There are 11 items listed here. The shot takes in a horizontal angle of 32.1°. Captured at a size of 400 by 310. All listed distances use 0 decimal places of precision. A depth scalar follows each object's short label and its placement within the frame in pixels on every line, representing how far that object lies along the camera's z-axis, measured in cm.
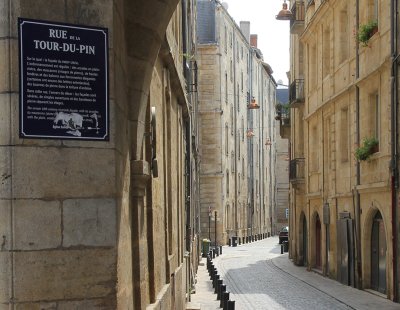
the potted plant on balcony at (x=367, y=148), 1885
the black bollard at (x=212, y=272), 2113
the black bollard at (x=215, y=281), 1894
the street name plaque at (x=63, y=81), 467
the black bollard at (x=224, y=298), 1386
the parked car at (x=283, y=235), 4959
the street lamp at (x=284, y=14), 3028
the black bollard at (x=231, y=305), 1273
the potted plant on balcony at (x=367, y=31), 1916
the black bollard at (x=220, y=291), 1564
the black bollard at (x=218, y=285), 1758
